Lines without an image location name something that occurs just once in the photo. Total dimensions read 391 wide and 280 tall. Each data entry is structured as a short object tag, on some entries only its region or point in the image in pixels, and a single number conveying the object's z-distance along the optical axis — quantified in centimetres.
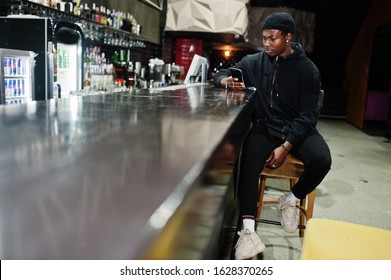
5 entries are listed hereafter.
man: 214
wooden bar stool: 231
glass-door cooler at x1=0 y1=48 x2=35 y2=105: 281
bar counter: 31
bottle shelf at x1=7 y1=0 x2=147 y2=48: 314
